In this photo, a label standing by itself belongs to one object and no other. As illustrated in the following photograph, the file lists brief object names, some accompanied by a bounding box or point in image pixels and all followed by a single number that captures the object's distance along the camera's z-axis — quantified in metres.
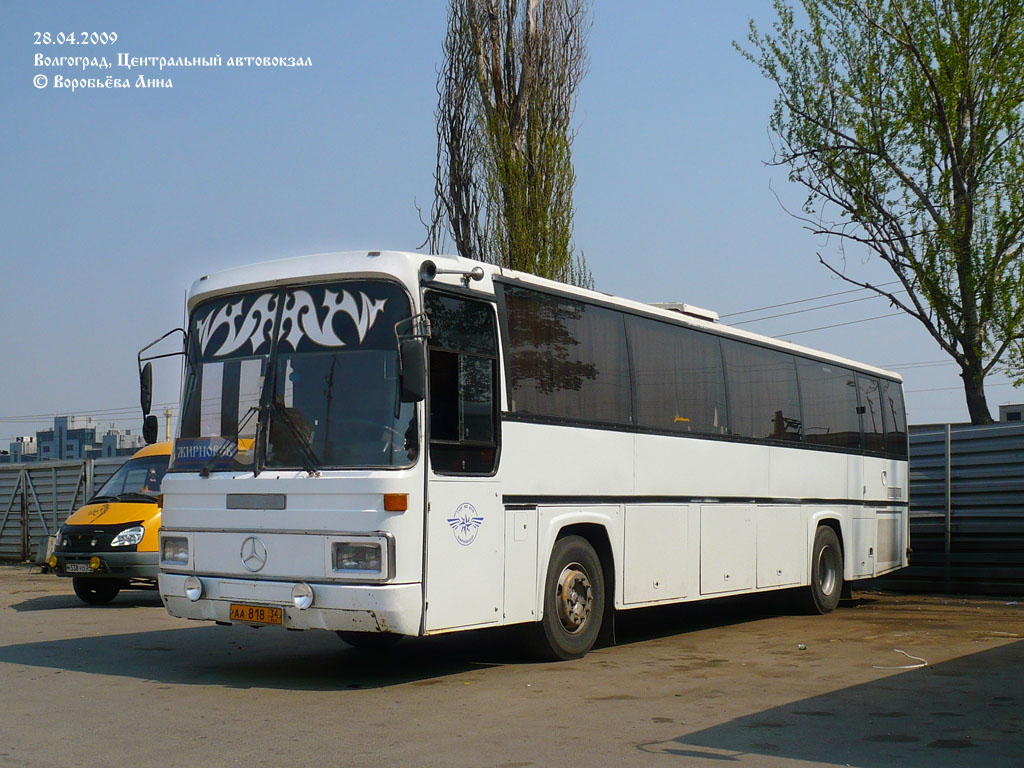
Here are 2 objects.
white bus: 8.69
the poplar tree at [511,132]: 25.64
